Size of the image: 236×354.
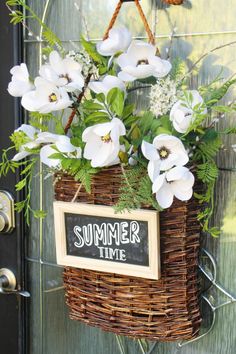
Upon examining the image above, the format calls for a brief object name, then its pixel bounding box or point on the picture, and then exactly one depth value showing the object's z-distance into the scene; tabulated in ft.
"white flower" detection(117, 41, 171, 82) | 5.44
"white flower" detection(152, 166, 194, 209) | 5.34
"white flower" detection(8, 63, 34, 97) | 5.90
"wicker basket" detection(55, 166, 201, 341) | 5.71
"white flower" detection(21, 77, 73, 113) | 5.65
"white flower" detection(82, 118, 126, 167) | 5.36
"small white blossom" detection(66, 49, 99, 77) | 5.76
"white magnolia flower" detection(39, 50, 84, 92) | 5.69
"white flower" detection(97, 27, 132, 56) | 5.61
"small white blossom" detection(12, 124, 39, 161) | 5.97
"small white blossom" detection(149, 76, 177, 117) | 5.50
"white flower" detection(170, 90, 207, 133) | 5.34
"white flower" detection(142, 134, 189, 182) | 5.34
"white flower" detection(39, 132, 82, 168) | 5.67
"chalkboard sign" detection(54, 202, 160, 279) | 5.65
